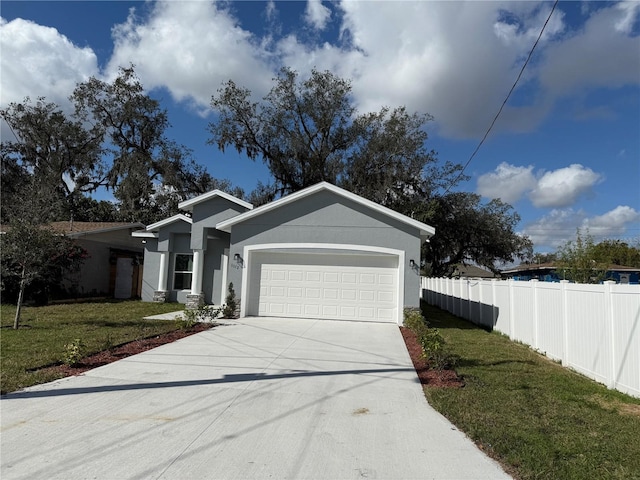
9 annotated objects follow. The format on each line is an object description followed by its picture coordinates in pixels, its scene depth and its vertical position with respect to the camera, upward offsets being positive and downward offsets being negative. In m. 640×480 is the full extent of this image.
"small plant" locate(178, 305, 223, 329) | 11.60 -1.16
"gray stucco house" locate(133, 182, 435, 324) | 14.10 +0.74
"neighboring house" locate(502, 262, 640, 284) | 24.43 +1.67
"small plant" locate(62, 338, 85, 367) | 7.16 -1.35
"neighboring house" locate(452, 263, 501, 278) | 63.56 +2.15
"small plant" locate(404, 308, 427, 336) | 11.05 -1.01
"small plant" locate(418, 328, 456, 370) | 7.48 -1.18
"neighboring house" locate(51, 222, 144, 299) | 20.66 +0.46
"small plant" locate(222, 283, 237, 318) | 14.06 -0.90
